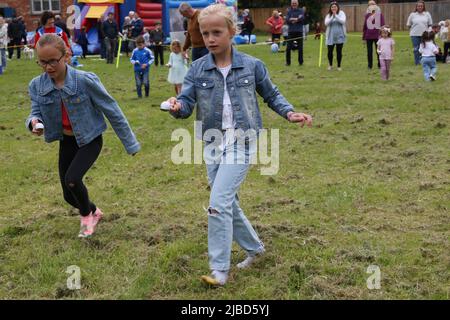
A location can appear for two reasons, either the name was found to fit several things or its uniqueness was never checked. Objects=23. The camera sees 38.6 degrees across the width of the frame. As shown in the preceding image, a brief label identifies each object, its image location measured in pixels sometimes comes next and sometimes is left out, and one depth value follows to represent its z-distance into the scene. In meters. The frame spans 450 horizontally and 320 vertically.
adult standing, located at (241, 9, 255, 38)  31.56
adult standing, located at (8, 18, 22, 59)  26.06
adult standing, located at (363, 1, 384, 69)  17.27
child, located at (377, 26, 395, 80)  15.04
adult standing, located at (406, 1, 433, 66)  18.17
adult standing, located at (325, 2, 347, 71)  16.72
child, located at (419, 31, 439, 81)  14.74
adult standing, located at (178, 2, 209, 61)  11.64
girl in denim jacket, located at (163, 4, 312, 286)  4.23
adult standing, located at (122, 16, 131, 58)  24.87
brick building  39.66
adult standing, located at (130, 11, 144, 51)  24.56
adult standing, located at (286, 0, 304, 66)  18.53
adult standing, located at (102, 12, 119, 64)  23.34
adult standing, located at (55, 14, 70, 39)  21.56
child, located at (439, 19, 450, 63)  19.40
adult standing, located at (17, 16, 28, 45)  26.29
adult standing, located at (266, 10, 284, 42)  27.25
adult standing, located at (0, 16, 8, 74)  19.77
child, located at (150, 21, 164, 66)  22.55
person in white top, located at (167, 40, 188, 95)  13.53
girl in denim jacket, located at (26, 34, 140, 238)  5.17
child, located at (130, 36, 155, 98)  13.66
